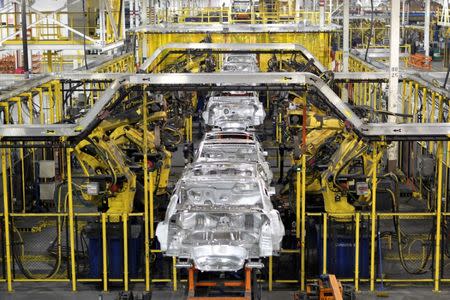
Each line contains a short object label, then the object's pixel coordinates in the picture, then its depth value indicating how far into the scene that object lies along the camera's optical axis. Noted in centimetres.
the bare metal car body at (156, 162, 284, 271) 983
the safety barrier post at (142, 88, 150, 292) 1103
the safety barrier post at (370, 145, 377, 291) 1074
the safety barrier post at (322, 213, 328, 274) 1097
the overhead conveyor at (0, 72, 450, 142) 1028
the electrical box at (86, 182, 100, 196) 1113
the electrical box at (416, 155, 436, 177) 1195
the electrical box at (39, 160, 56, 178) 1134
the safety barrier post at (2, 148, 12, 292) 1095
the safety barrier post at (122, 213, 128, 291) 1099
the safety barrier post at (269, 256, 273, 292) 1108
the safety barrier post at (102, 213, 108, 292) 1095
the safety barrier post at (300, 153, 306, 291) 1106
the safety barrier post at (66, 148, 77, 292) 1066
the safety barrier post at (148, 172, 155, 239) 1111
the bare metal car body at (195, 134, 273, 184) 1283
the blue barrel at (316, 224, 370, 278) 1115
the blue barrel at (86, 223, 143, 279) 1117
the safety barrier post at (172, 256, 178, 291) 1116
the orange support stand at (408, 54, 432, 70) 3503
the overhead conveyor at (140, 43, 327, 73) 1970
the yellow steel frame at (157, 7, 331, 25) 3500
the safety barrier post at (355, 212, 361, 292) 1089
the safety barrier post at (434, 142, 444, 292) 1073
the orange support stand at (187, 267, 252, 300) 962
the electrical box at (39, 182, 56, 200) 1159
